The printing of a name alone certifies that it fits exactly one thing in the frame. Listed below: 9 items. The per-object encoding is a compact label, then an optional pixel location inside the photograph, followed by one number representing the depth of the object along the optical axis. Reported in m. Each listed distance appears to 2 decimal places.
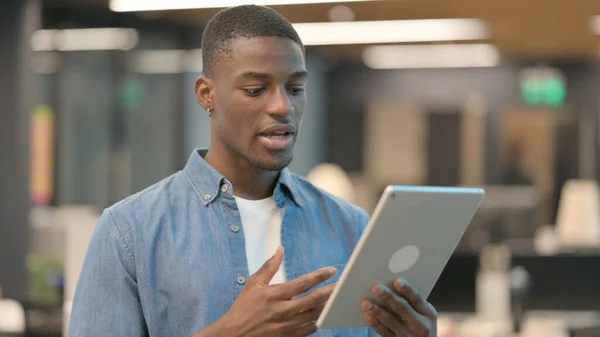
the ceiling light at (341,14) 9.83
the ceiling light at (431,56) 13.81
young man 1.73
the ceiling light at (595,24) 10.71
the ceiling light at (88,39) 10.75
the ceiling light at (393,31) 11.21
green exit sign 16.33
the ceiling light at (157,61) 11.97
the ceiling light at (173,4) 8.72
